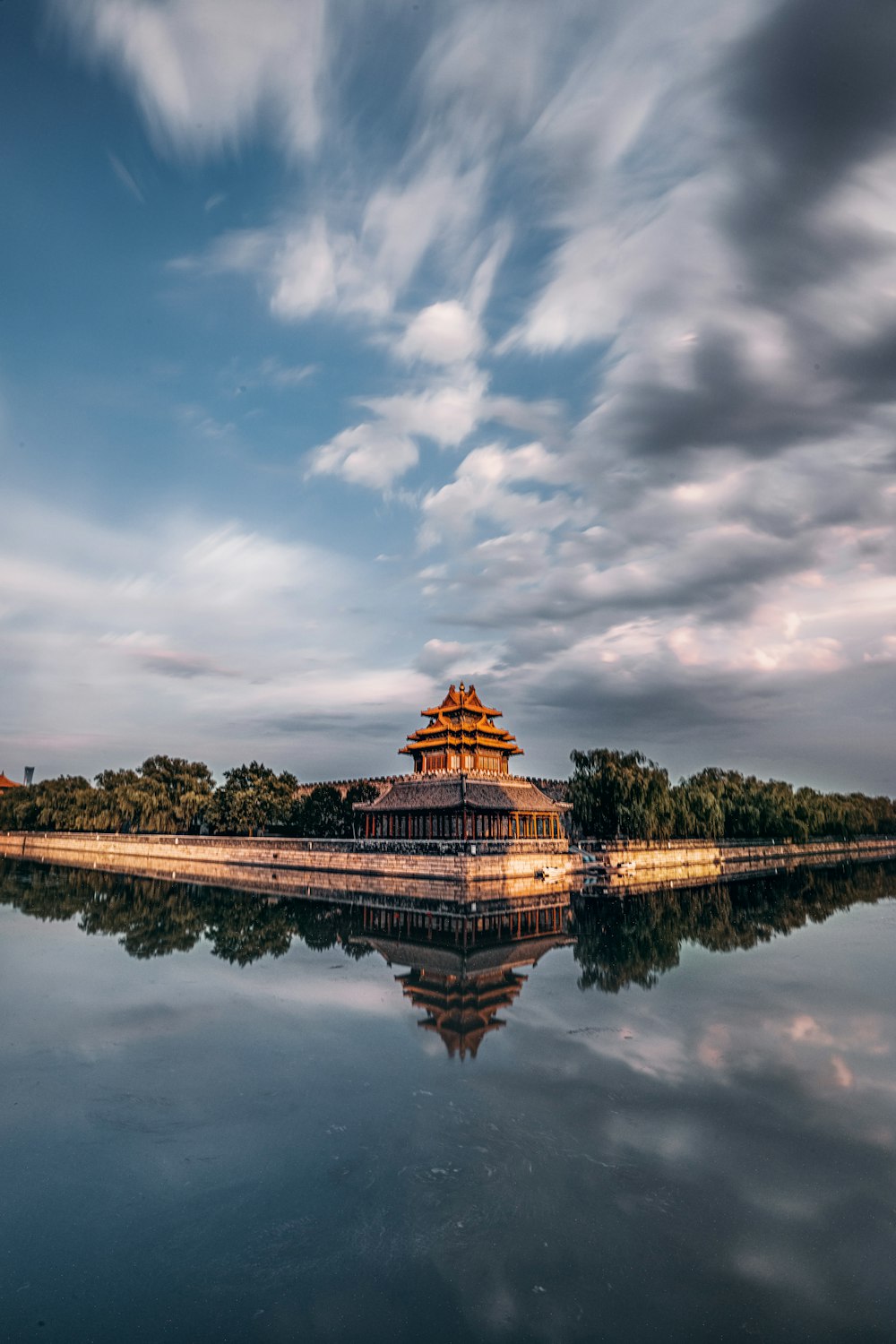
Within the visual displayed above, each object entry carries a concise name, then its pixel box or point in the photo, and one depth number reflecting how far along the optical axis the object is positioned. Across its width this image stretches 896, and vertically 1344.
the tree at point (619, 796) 56.62
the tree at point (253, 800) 63.97
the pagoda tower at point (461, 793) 52.00
